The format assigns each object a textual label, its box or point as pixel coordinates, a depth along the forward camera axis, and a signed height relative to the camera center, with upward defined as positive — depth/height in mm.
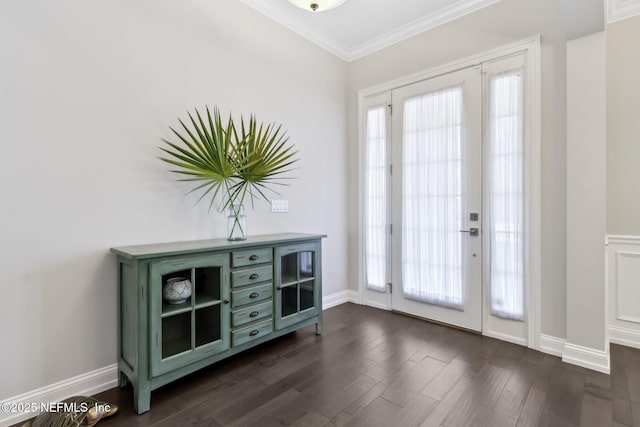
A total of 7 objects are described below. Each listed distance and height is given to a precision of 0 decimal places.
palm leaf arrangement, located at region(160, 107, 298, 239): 2217 +403
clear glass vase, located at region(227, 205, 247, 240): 2436 -55
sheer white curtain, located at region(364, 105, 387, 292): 3533 +182
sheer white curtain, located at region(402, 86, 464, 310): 2951 +156
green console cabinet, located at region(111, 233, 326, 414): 1777 -617
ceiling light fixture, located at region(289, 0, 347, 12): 2066 +1452
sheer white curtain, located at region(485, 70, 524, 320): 2588 +155
